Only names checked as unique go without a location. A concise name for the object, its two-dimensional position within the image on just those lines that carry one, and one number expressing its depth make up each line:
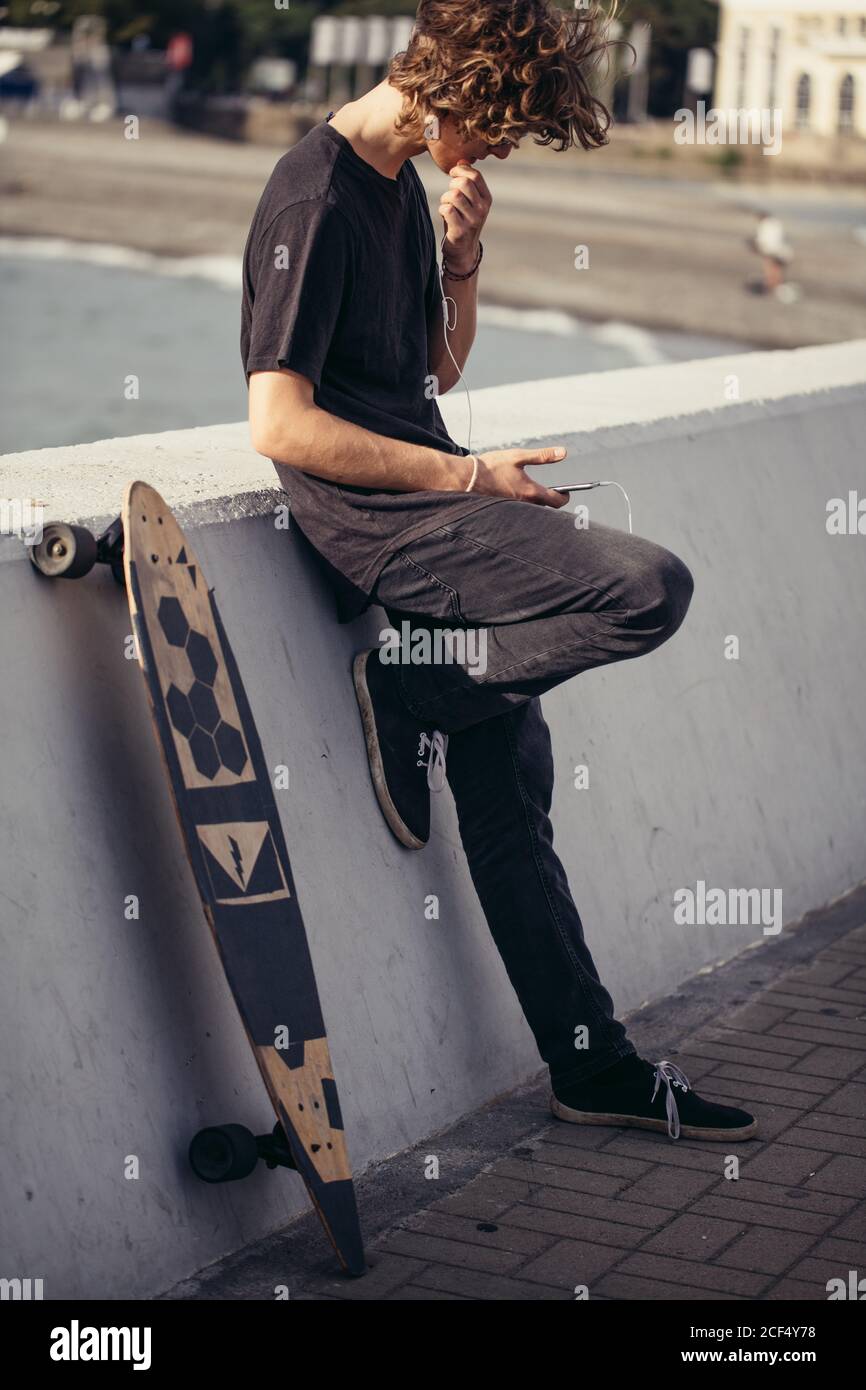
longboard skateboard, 3.13
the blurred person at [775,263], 38.66
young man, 3.45
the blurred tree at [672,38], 74.19
